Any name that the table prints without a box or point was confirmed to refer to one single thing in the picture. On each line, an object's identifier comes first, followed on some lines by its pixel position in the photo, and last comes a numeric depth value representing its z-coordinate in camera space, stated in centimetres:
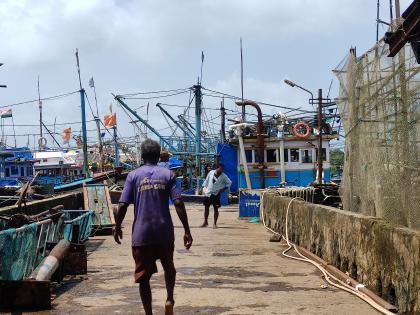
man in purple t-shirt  548
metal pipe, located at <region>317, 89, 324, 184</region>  2493
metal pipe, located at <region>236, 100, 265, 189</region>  2459
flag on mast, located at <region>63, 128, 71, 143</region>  5712
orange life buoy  2795
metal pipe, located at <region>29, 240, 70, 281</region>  650
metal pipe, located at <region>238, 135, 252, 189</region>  2473
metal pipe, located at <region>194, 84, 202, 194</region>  3478
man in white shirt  1550
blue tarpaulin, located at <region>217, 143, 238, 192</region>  3053
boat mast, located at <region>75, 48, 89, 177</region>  3588
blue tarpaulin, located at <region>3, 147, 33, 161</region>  4388
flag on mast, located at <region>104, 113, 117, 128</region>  5094
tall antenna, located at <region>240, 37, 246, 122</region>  3192
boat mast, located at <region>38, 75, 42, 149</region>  5626
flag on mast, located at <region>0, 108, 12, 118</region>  4372
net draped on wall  717
